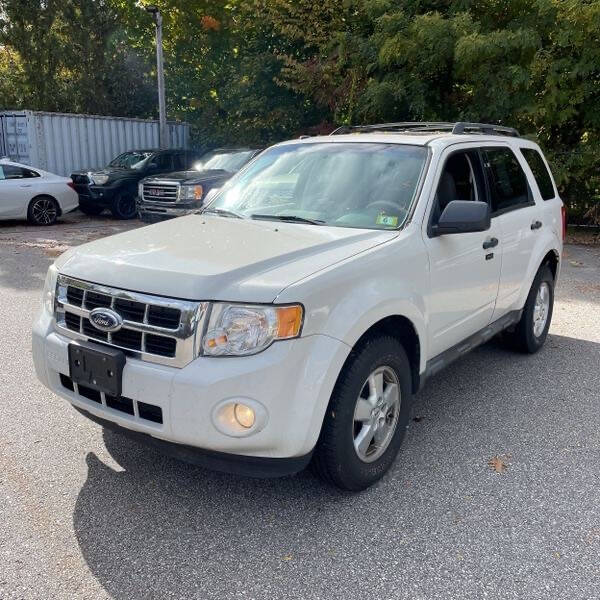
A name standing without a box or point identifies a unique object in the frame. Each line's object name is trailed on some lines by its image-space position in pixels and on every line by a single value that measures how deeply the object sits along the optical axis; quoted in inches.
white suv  104.9
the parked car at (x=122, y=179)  590.2
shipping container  649.6
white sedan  515.8
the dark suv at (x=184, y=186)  484.4
